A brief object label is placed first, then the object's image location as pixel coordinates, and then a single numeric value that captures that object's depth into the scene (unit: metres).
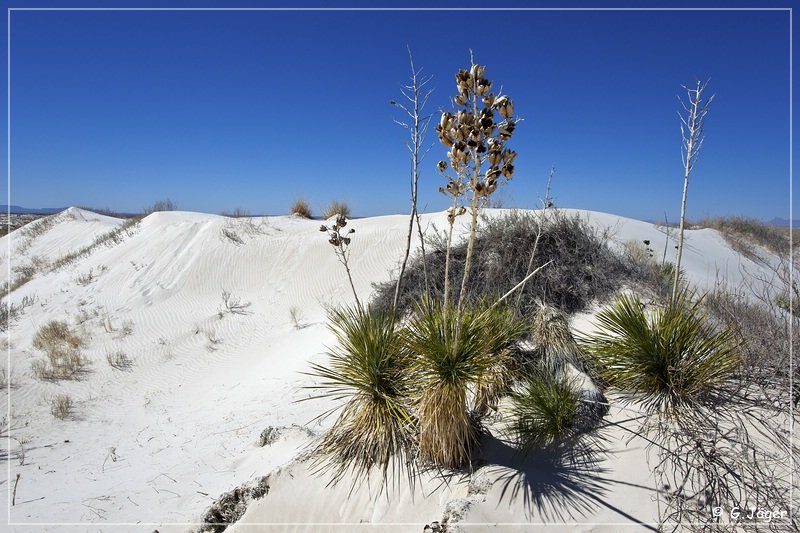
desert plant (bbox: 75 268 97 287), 12.68
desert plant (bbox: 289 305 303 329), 9.83
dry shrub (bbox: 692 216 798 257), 14.23
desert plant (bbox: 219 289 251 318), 10.70
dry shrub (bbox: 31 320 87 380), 7.92
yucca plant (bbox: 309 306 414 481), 3.22
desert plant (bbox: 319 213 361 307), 3.83
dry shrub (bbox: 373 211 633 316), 6.43
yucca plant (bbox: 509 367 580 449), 3.33
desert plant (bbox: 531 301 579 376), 4.25
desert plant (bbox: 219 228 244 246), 13.55
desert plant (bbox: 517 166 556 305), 4.73
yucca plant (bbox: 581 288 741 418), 3.24
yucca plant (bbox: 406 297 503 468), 2.94
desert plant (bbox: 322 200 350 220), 16.19
